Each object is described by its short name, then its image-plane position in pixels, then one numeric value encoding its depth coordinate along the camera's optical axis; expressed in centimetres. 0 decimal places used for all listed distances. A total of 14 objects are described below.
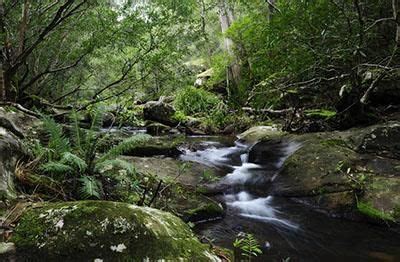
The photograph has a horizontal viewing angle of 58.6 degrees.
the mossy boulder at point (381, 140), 548
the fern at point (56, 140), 370
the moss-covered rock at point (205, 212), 443
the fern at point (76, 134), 392
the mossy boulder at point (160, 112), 1239
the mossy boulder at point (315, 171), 512
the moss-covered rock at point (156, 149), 699
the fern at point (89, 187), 313
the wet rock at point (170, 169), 551
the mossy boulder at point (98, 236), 202
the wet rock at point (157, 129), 1130
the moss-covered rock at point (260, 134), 794
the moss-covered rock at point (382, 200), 438
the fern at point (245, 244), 321
